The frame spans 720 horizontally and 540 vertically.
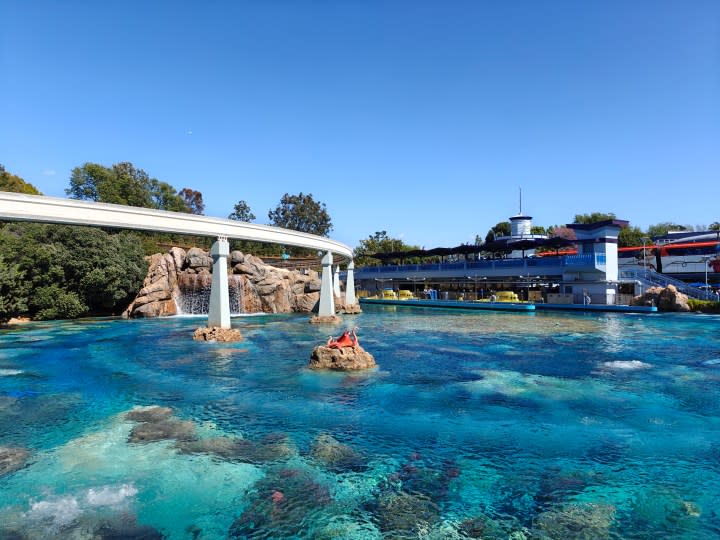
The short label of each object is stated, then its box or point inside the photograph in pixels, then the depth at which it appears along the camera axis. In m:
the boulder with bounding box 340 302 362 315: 55.03
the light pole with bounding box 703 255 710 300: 48.28
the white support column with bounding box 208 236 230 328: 31.12
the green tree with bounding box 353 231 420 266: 109.31
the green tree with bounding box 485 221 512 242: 118.19
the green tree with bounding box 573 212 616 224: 104.24
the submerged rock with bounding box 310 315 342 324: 42.59
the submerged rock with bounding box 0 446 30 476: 10.65
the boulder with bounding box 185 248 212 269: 50.53
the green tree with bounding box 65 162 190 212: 72.50
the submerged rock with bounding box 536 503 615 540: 8.00
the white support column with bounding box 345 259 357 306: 57.03
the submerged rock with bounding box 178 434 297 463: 11.30
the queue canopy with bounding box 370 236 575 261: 55.91
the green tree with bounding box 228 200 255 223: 108.75
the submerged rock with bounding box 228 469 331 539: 8.19
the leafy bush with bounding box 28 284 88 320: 42.22
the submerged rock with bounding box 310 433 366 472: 10.77
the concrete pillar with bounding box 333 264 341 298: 60.34
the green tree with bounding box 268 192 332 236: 115.69
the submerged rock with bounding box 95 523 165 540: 7.97
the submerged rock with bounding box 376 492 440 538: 8.16
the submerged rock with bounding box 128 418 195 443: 12.68
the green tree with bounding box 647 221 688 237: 108.89
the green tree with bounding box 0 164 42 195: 65.00
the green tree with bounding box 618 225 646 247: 93.53
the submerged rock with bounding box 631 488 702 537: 8.27
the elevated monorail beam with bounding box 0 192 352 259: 23.56
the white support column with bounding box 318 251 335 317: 44.84
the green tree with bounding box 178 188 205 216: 112.69
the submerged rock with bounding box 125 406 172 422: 14.34
